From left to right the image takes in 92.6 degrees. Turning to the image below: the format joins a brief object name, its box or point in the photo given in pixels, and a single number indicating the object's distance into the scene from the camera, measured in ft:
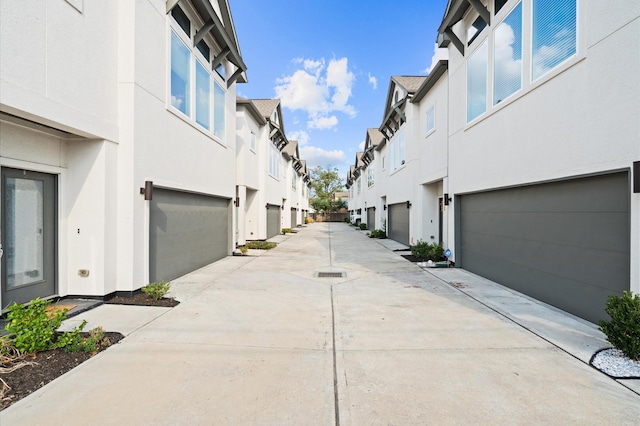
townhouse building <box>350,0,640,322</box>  13.93
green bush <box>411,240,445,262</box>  33.91
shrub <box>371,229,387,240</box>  66.69
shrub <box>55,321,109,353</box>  12.03
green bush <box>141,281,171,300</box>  18.88
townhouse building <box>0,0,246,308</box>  14.46
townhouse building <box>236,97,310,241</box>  45.68
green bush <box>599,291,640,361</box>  11.11
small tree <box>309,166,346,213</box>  207.92
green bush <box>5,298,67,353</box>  11.27
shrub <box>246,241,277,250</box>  45.62
